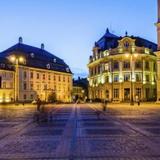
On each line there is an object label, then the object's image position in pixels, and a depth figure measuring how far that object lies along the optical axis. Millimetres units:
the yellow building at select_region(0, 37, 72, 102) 49761
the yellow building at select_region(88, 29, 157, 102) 47637
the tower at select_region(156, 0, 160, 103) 36368
